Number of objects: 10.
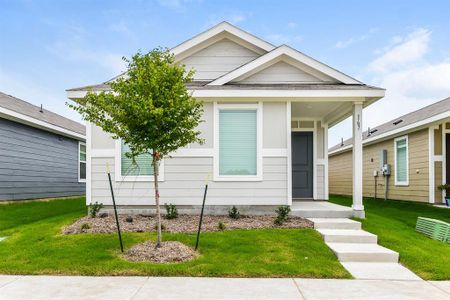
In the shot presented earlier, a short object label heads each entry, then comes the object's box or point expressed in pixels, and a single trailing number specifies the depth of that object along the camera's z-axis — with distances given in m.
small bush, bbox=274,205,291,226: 7.83
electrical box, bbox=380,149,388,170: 15.42
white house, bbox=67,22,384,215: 8.69
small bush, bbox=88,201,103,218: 8.47
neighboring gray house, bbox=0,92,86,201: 12.18
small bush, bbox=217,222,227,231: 7.45
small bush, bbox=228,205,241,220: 8.38
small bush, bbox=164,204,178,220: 8.32
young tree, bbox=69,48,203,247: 5.88
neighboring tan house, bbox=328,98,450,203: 12.18
